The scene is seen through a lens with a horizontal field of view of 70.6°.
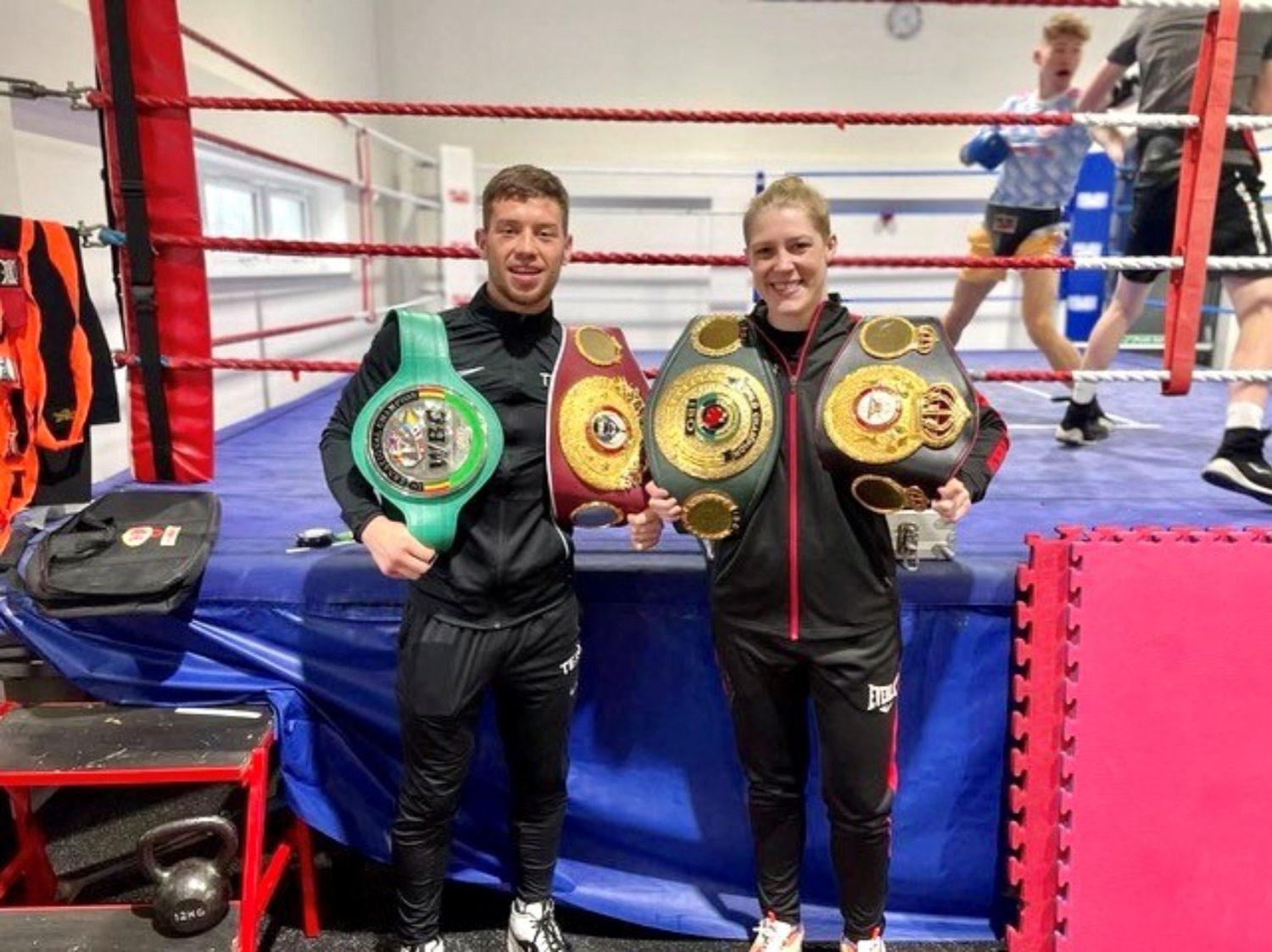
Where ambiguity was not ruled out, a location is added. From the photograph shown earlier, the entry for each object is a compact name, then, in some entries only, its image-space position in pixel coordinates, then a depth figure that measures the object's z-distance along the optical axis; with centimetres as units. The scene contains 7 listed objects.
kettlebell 122
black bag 126
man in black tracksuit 113
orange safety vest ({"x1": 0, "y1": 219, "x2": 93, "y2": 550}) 130
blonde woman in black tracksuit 109
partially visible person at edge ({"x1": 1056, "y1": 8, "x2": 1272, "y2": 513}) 162
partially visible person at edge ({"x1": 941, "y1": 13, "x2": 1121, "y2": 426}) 232
